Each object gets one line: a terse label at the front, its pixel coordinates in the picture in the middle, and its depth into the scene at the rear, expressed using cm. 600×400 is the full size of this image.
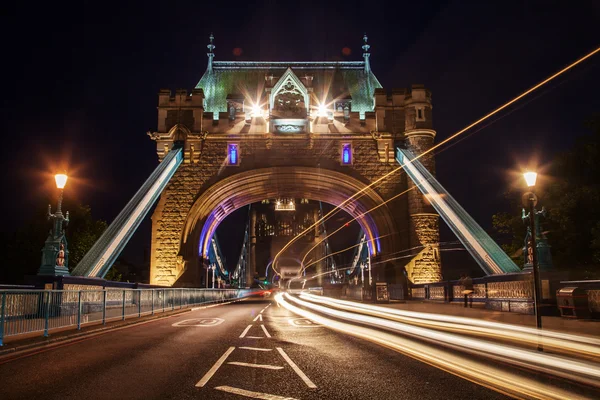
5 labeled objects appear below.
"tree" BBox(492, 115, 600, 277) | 2236
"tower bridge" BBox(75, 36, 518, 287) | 3441
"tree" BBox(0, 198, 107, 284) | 3966
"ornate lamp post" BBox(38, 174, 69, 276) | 1584
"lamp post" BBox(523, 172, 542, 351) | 921
